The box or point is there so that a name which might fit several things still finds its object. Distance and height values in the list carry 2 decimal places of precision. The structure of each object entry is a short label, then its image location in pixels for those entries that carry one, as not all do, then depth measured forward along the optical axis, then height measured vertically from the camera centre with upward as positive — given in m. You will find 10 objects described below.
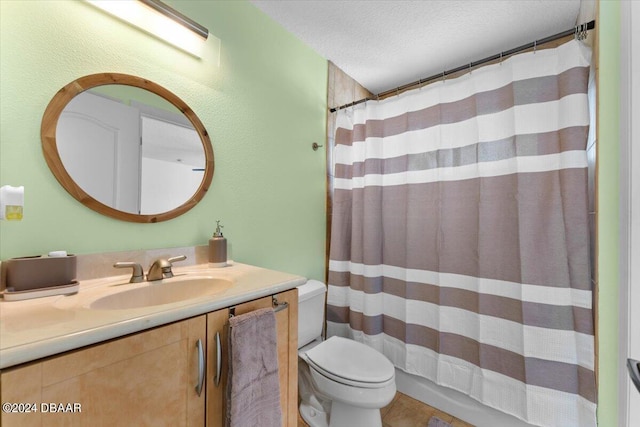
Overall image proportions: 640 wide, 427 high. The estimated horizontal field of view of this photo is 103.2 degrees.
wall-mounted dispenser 0.75 +0.04
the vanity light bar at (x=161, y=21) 1.00 +0.83
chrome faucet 0.97 -0.21
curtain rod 1.14 +0.85
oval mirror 0.91 +0.28
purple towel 0.75 -0.49
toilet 1.19 -0.79
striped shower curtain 1.16 -0.11
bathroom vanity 0.48 -0.32
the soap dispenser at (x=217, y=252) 1.19 -0.17
